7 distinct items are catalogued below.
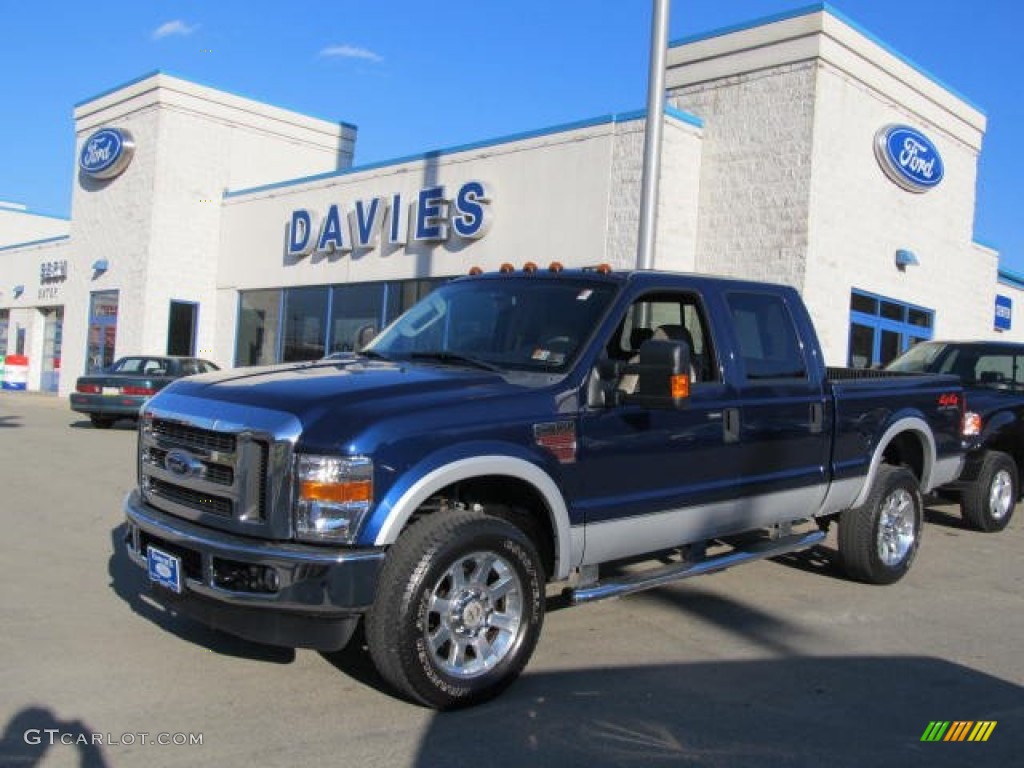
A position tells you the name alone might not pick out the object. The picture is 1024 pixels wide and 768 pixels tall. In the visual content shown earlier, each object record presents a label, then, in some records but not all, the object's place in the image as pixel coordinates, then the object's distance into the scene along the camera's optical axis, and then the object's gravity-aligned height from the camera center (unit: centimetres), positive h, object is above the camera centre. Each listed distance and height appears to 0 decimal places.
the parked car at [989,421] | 892 -2
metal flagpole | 1038 +283
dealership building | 1449 +331
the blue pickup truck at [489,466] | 385 -40
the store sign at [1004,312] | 2195 +252
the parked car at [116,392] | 1631 -67
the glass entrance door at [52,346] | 3080 +8
